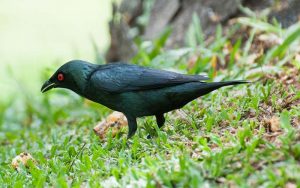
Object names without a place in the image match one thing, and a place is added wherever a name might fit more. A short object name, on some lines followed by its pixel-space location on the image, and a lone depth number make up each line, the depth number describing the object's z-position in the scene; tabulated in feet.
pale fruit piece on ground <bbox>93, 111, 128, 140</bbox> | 39.17
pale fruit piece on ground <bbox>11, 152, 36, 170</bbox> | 34.93
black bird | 33.68
